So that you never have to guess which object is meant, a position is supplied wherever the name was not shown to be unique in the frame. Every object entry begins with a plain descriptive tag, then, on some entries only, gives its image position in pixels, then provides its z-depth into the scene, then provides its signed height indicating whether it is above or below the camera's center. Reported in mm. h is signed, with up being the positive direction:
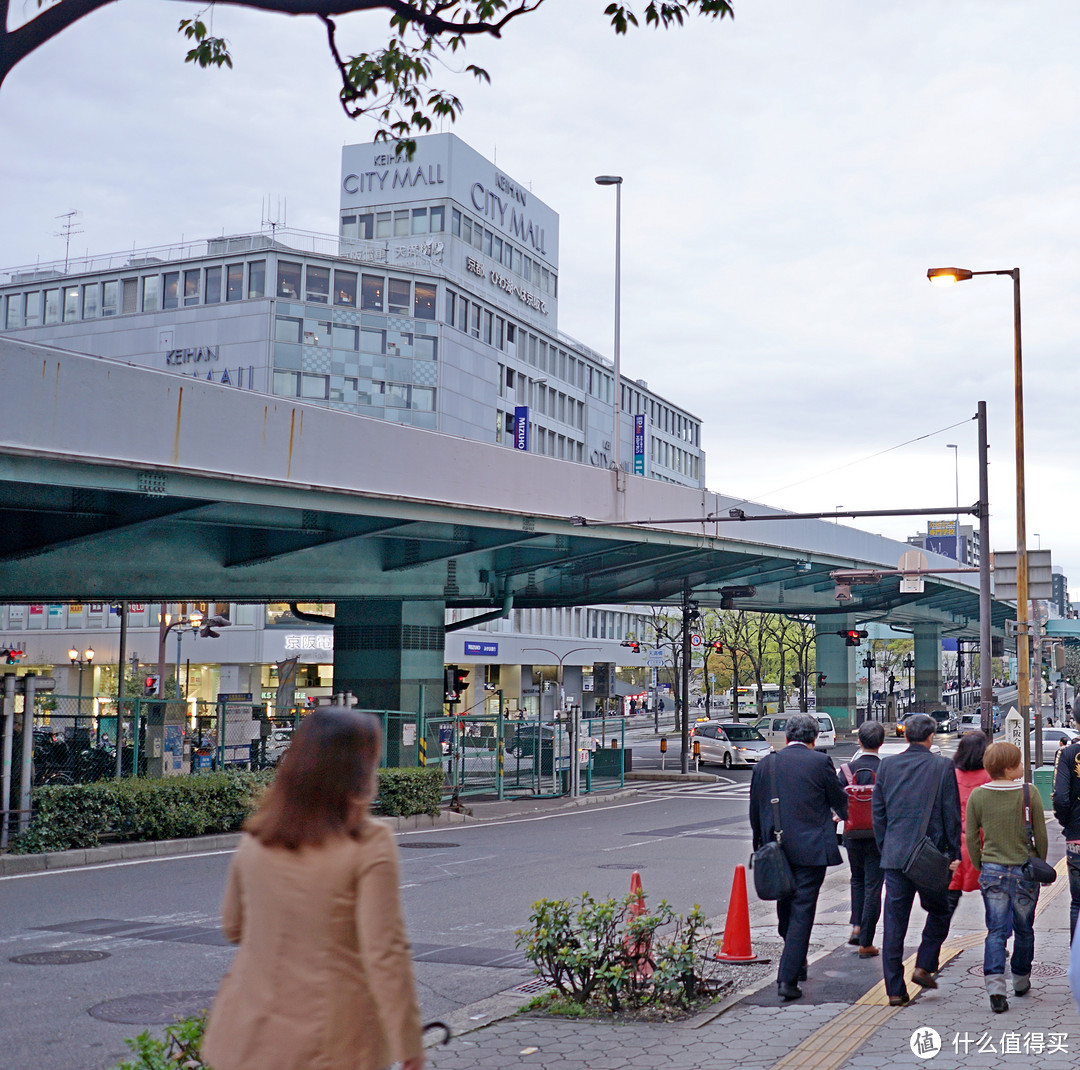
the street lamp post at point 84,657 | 58512 -777
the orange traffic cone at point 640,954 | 7617 -1822
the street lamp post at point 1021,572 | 21781 +1332
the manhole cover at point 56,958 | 9891 -2492
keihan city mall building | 63188 +16312
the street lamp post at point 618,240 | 34281 +11026
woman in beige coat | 3139 -740
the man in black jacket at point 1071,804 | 7883 -940
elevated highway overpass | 16734 +2200
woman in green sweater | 7539 -1172
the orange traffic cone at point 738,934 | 9078 -2040
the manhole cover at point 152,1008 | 8023 -2368
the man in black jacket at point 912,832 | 7332 -1066
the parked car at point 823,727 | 47812 -3113
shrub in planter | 7470 -1831
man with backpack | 8992 -1391
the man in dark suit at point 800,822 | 7707 -1055
